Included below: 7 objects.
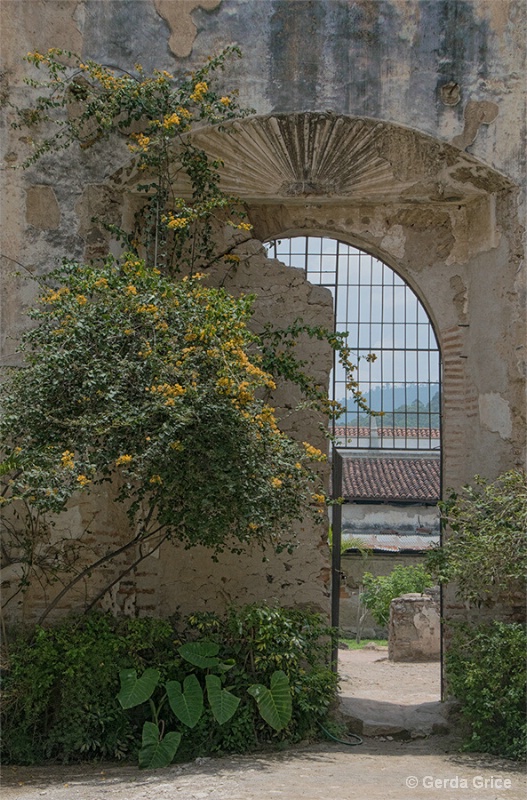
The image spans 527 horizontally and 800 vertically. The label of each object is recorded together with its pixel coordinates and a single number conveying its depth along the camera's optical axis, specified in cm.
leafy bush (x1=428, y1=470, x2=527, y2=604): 661
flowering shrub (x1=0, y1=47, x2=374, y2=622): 594
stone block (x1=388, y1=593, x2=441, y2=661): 1315
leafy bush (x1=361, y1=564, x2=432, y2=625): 1873
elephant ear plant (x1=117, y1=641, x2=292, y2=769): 629
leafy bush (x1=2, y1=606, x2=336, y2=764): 641
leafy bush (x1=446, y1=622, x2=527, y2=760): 643
